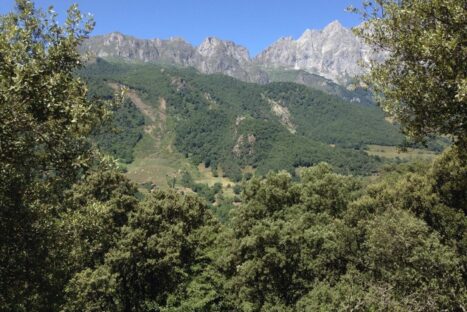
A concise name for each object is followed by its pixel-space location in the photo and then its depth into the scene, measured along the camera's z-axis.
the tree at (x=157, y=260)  43.34
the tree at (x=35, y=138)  14.27
